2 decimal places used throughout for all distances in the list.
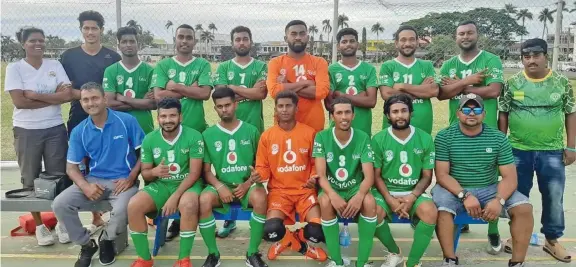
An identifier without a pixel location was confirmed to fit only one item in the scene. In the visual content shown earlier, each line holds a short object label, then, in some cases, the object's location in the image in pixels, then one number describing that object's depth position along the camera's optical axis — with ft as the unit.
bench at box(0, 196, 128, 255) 14.37
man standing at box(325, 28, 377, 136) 15.58
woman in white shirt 15.03
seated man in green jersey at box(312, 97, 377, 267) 12.94
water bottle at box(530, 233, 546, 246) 15.29
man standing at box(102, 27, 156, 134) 15.84
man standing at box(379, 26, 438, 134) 15.24
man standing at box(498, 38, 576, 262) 14.16
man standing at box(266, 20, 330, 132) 15.31
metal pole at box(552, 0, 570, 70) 22.89
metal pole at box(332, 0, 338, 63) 22.41
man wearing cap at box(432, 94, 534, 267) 13.00
